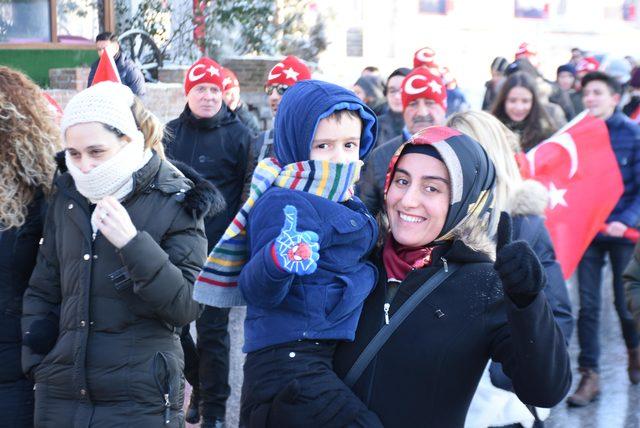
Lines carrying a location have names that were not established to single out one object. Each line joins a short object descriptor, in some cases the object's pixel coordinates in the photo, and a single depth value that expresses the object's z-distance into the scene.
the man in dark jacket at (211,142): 6.95
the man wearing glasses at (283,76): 7.28
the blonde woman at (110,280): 3.53
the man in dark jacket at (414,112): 5.79
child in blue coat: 2.59
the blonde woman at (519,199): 4.31
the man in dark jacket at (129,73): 9.84
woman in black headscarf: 2.49
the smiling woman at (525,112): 7.09
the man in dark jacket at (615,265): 6.89
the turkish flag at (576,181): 6.46
